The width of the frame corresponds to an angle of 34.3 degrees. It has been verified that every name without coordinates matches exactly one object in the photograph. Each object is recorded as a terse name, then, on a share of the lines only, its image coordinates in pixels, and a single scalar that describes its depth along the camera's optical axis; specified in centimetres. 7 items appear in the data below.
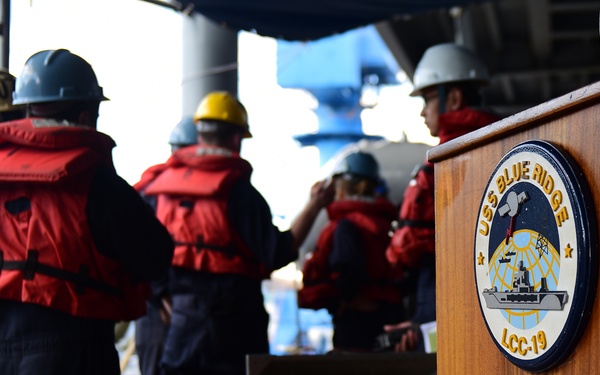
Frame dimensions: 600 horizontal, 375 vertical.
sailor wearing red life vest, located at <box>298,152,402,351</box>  625
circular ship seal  147
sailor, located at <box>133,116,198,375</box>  593
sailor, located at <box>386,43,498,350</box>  431
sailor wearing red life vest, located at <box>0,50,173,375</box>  351
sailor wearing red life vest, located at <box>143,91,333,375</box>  525
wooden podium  147
